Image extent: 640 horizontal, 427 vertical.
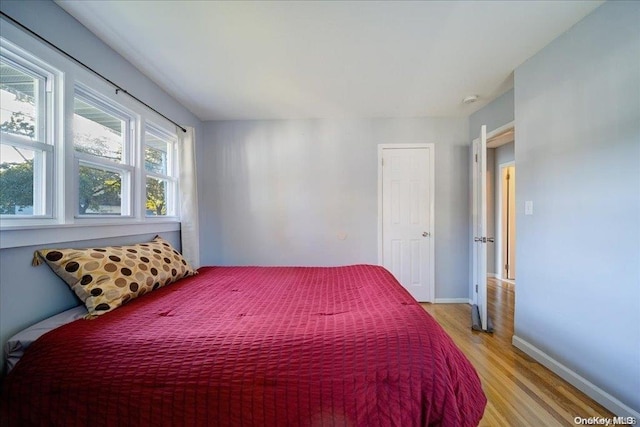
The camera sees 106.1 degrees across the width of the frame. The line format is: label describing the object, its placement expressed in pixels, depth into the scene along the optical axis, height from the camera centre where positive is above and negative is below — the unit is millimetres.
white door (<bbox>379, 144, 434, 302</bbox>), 3121 -12
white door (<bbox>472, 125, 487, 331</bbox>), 2365 -212
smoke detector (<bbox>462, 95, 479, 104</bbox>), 2535 +1209
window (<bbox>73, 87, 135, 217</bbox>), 1614 +416
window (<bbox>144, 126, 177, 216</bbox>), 2291 +403
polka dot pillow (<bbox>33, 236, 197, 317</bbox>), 1285 -358
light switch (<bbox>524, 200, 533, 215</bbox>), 1978 +43
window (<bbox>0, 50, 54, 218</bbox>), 1220 +392
